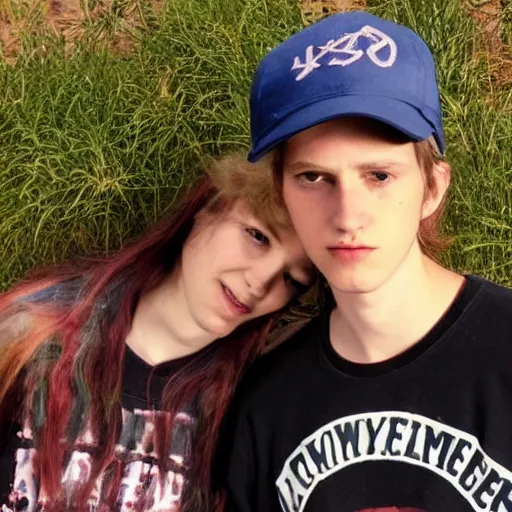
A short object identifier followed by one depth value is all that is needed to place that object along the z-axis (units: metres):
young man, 1.49
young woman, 1.90
